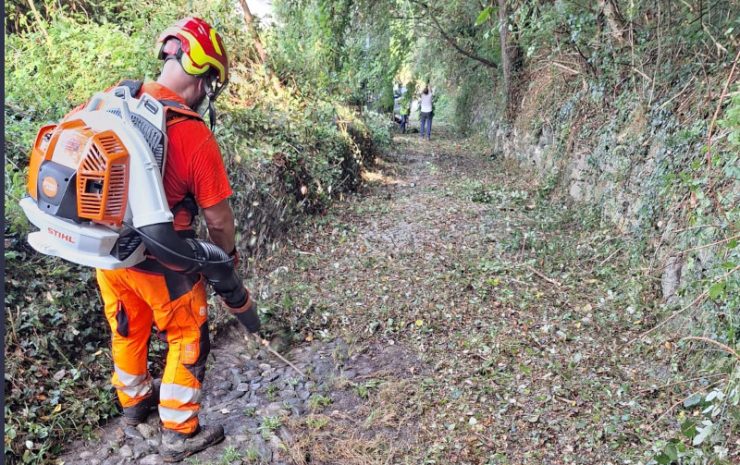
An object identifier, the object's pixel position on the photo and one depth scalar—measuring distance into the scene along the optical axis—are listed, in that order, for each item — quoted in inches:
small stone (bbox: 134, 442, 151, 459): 117.0
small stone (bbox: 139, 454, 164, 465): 115.0
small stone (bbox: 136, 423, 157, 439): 121.7
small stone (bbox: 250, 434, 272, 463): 116.6
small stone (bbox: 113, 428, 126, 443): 120.4
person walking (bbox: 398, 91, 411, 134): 642.8
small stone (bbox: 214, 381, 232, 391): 144.3
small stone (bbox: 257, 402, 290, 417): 131.9
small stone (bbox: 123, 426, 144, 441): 121.4
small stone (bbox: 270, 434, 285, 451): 118.9
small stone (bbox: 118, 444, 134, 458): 116.6
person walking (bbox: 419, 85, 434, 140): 617.9
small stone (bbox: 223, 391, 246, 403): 140.1
